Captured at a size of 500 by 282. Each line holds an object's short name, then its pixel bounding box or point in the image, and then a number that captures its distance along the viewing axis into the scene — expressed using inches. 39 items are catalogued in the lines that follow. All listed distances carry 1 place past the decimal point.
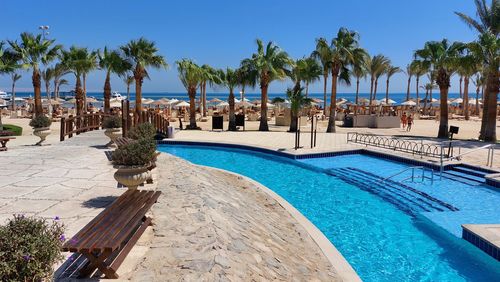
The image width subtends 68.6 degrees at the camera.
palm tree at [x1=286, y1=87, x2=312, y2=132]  806.5
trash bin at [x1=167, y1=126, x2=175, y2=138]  882.1
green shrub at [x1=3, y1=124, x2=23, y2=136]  855.3
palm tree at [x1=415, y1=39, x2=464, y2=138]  879.0
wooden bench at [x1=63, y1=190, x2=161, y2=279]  158.2
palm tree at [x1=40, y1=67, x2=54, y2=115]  1977.4
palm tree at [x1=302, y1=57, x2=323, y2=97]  1050.7
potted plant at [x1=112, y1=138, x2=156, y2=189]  272.5
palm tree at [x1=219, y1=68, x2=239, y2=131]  1107.9
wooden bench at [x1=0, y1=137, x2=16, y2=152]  549.8
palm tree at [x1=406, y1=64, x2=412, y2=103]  2338.3
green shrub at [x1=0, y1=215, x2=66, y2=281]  122.6
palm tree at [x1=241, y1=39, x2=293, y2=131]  1032.8
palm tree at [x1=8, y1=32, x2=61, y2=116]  992.9
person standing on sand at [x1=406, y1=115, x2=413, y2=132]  1085.1
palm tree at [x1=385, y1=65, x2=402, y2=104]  2224.4
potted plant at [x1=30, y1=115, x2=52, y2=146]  605.9
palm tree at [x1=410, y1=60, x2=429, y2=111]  921.5
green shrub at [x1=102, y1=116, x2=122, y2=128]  559.8
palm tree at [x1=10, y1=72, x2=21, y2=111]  1939.2
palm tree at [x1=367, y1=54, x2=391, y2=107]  1882.4
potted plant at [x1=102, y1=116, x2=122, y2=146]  561.0
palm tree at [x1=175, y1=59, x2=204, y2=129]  1096.8
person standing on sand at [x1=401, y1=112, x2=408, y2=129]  1175.6
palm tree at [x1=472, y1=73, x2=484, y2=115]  1898.5
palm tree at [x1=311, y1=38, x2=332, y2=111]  981.8
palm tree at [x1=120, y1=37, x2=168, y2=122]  993.7
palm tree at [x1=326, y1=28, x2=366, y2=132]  971.3
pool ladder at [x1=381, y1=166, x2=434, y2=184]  519.5
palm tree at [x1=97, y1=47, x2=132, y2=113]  995.3
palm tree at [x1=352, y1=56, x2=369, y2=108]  998.4
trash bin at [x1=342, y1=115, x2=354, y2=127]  1242.0
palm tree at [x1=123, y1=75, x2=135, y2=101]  1474.7
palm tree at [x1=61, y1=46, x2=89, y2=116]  1195.9
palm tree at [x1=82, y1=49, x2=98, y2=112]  1215.0
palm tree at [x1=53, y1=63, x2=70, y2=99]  1743.4
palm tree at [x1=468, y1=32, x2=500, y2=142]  797.2
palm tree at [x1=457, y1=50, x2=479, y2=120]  829.2
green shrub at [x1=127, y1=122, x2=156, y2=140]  445.4
